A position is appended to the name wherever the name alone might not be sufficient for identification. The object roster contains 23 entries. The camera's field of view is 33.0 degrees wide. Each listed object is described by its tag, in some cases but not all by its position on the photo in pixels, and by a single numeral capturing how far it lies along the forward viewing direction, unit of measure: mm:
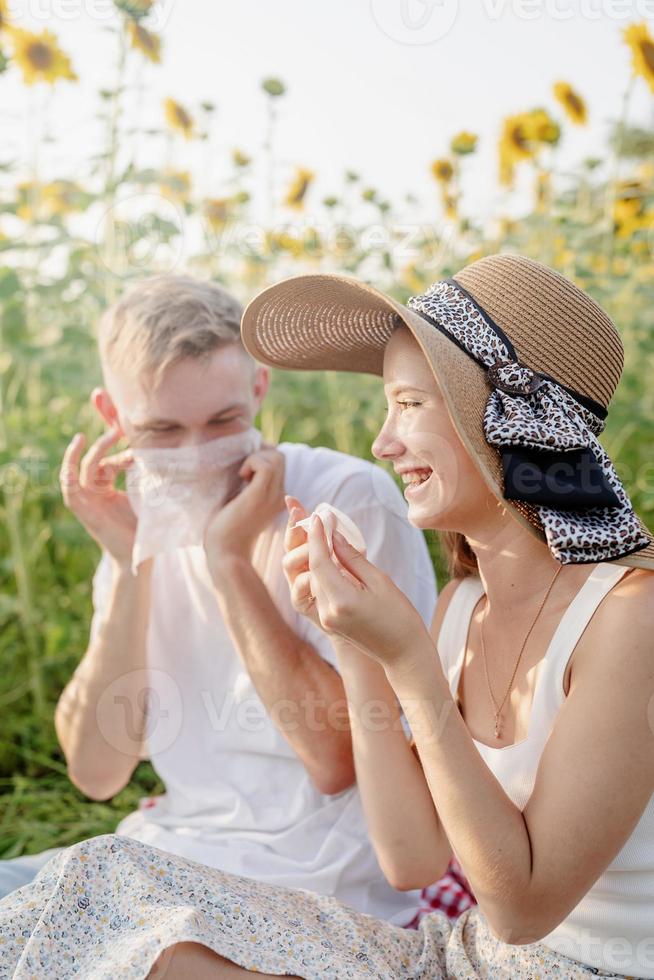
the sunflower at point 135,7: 2926
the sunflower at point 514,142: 3721
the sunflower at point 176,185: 3144
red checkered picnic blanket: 1949
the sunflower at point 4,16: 2922
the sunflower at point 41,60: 3324
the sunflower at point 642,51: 3043
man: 1976
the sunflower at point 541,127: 3545
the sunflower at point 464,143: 3443
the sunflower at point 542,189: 3734
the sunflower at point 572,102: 3516
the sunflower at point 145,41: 3138
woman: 1383
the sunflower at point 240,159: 3738
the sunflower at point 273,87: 3418
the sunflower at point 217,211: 3773
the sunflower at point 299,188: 3879
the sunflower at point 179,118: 3688
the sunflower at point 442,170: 3652
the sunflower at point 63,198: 3158
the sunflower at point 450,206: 3664
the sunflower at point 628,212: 3515
